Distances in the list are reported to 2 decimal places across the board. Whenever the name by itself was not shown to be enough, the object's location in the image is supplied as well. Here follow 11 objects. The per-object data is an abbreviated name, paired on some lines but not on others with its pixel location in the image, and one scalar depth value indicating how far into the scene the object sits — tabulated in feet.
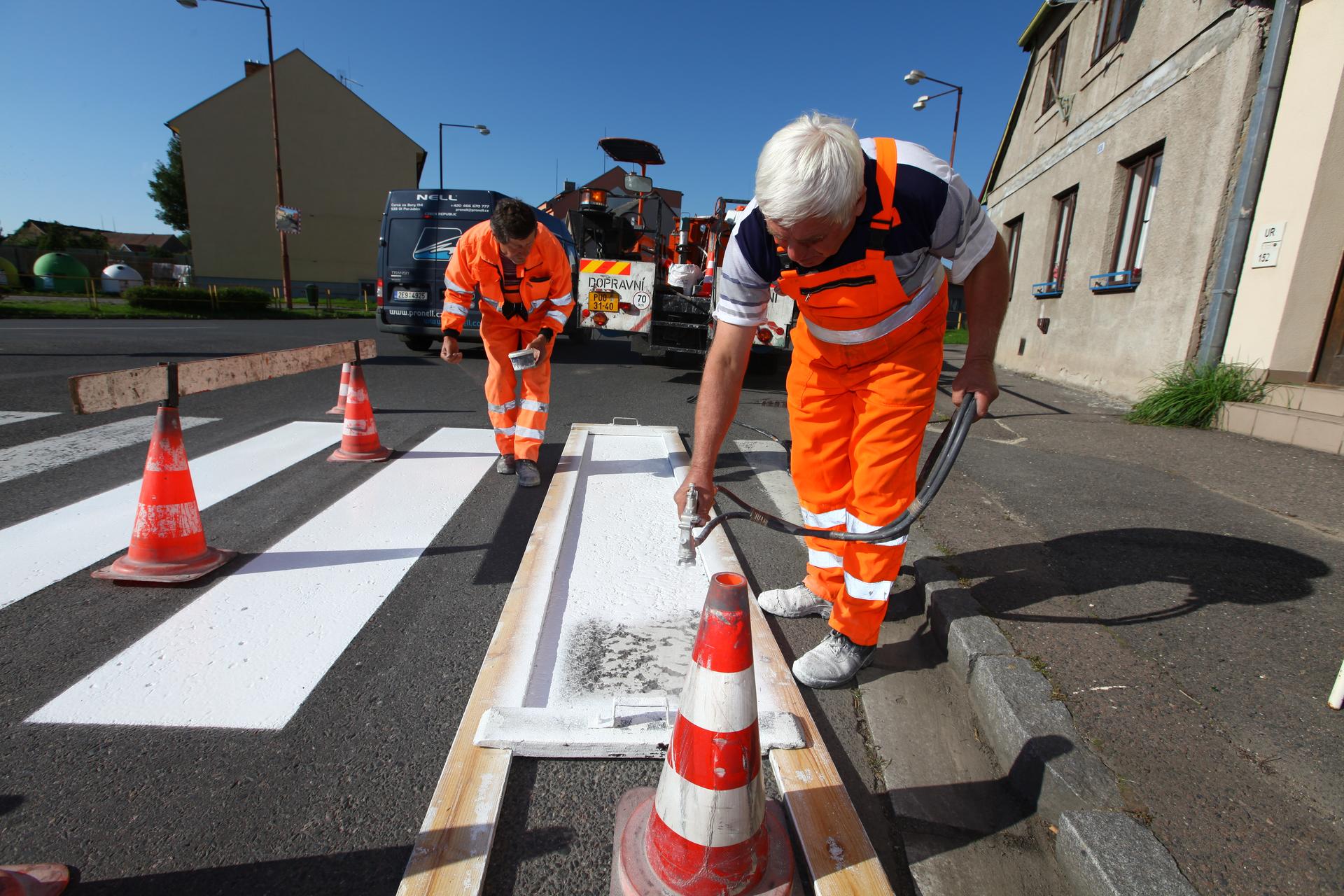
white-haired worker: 7.14
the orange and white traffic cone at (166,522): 9.46
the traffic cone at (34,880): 4.60
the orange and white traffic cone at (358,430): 15.72
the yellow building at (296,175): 112.68
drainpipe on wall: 19.72
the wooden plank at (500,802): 5.03
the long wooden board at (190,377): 8.27
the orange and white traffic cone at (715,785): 4.86
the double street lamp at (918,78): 56.39
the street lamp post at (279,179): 62.54
